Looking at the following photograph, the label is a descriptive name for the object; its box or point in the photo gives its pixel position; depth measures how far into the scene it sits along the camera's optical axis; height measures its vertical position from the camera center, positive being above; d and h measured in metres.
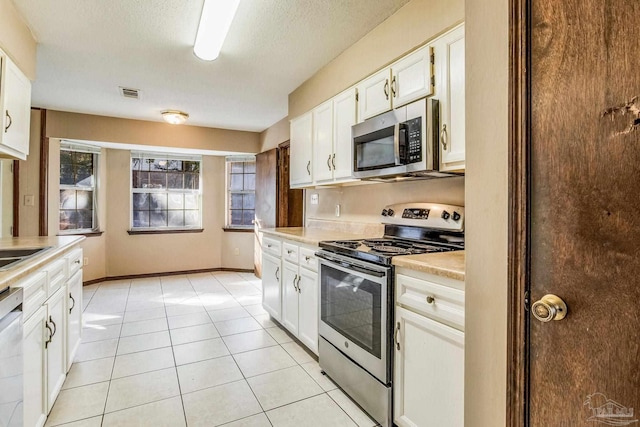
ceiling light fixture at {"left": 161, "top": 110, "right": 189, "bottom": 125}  4.11 +1.24
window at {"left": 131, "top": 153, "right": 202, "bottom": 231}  5.24 +0.38
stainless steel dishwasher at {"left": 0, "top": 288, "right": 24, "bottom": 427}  1.16 -0.53
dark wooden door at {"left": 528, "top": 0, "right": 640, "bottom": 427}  0.72 +0.01
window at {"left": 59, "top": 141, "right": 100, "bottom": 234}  4.56 +0.38
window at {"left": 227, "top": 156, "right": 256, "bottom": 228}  5.65 +0.41
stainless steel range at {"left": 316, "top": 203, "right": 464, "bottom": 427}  1.69 -0.46
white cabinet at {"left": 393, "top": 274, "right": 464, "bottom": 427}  1.35 -0.62
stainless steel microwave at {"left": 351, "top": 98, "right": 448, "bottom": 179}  1.82 +0.44
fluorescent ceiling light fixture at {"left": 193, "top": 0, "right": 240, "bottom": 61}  1.93 +1.22
